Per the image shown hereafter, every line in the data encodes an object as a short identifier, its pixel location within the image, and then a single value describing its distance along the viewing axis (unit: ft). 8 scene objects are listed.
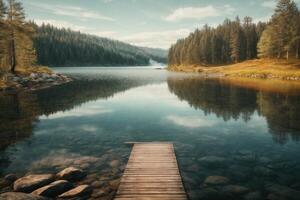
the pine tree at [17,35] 191.31
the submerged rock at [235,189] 40.19
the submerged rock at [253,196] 38.45
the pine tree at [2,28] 177.73
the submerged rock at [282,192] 38.81
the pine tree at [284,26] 292.92
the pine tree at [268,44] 304.07
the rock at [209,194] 38.83
